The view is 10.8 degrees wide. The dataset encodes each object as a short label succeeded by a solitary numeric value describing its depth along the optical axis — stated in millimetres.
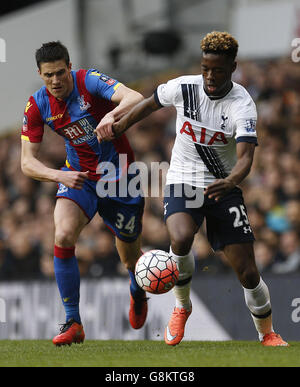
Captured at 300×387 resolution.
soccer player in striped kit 12749
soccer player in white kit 11824
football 11999
